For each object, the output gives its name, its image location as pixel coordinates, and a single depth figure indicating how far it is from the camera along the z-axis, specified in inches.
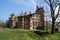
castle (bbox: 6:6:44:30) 561.3
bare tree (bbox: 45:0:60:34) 486.0
